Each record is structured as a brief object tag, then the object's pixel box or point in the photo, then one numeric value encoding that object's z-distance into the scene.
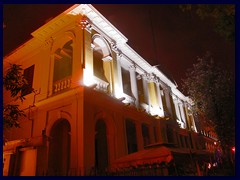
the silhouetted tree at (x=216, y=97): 15.92
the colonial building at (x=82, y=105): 9.99
